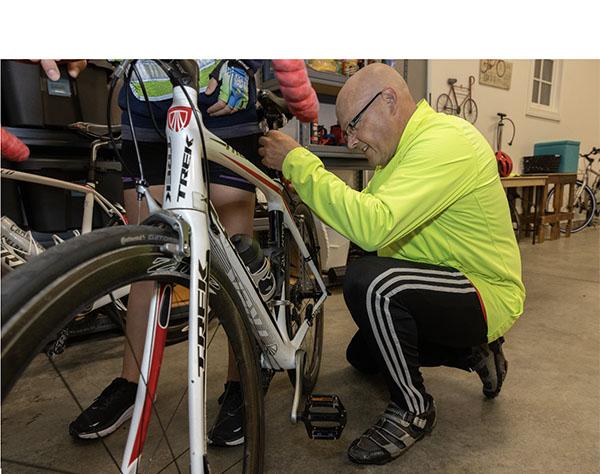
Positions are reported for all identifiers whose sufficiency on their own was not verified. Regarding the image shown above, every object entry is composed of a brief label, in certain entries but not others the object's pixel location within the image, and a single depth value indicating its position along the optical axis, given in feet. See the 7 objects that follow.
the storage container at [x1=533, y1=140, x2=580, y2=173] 15.52
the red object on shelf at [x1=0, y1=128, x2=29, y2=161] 3.05
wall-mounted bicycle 13.29
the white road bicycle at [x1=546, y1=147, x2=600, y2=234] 17.16
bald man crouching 2.95
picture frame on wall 14.34
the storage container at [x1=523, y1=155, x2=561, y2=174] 15.07
